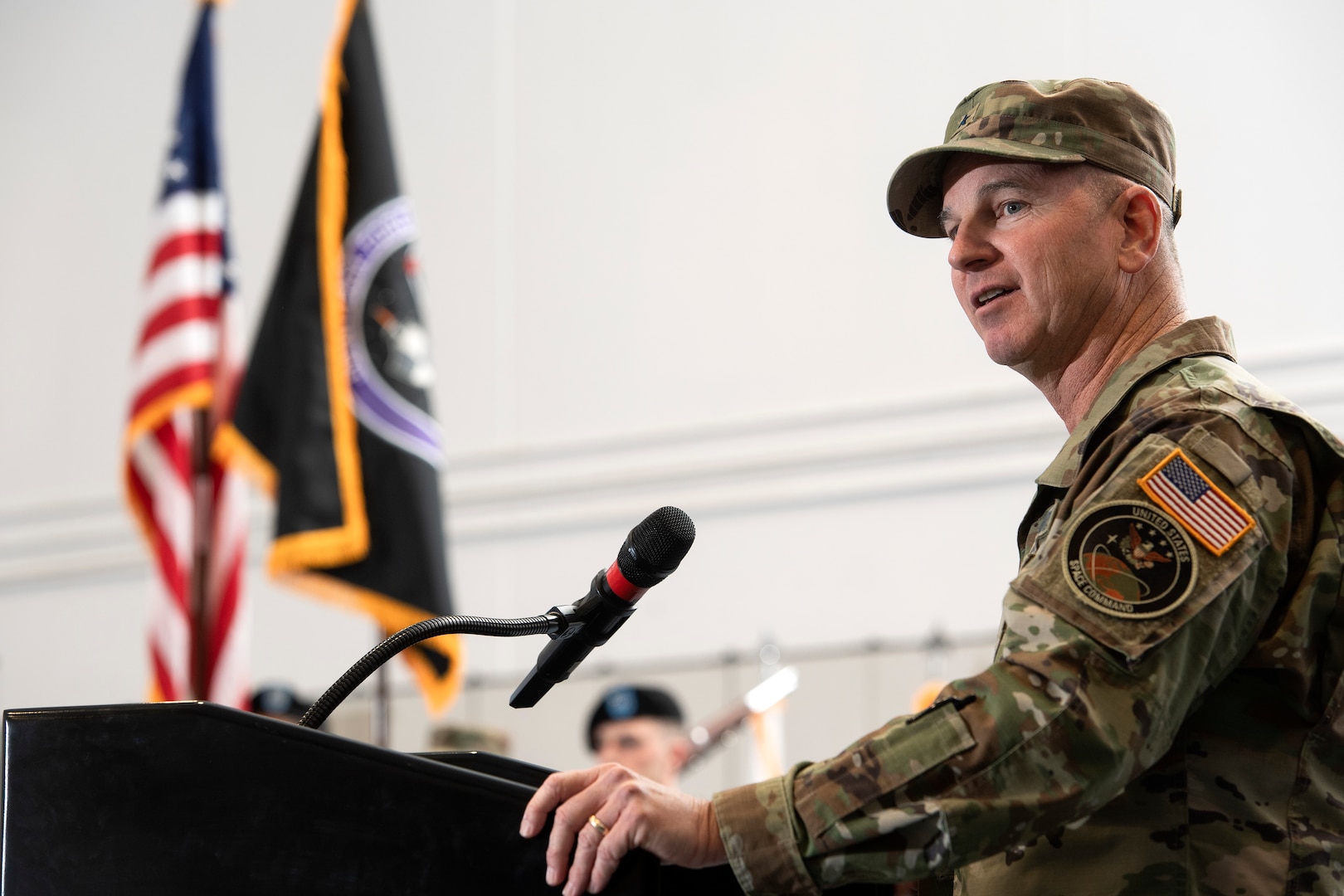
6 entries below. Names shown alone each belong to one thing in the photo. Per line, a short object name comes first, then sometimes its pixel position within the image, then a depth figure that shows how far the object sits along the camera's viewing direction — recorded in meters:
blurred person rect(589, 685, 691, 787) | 9.55
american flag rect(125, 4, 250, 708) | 9.10
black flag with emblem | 8.61
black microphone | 3.71
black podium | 3.54
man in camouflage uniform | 3.50
